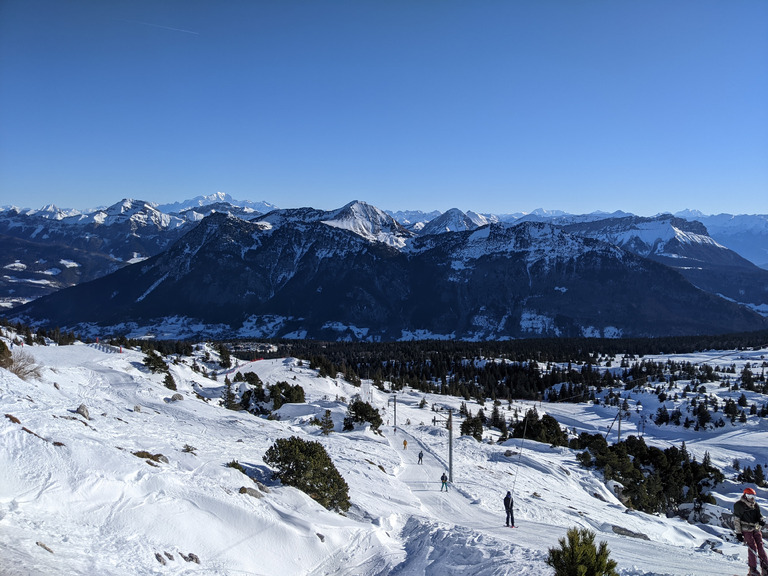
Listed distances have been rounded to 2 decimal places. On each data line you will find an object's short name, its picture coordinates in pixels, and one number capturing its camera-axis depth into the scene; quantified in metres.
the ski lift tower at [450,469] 38.47
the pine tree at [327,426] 49.28
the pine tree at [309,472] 24.17
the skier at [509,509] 25.50
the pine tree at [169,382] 58.72
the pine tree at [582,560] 12.48
